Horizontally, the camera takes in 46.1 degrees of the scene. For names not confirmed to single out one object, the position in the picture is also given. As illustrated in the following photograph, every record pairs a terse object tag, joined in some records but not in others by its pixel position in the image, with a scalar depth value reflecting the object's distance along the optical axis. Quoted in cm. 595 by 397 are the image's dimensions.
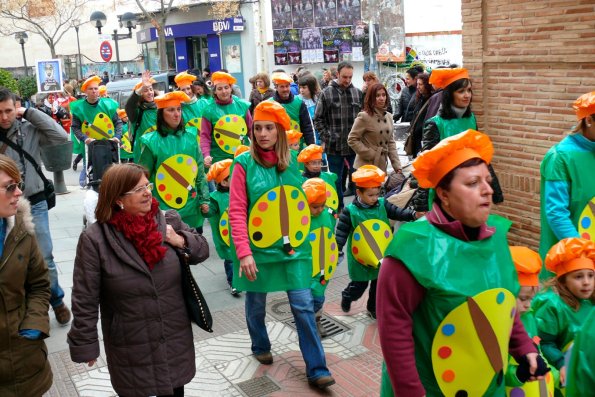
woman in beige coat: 863
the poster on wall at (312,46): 2952
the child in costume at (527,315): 345
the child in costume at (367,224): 596
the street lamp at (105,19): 2156
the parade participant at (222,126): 842
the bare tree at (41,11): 3678
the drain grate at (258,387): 499
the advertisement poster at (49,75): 1648
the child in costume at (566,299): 397
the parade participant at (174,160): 676
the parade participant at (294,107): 924
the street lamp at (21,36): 3323
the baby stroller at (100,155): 1073
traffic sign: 2134
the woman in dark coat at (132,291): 357
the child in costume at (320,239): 573
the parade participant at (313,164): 710
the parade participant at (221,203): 675
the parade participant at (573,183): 452
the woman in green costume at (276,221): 489
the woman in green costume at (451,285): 264
